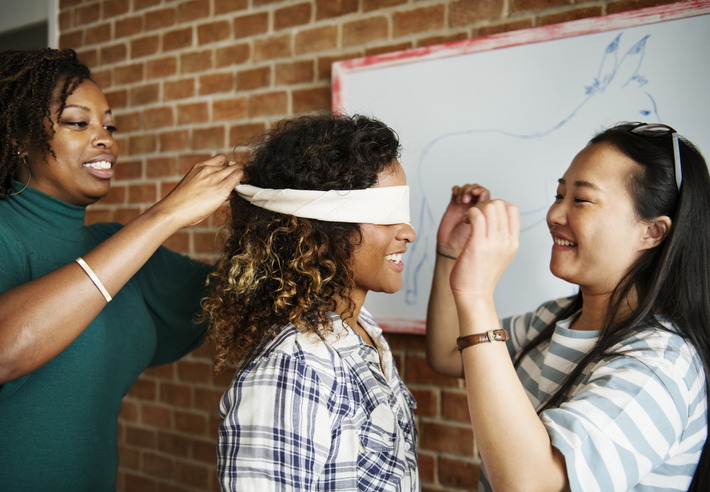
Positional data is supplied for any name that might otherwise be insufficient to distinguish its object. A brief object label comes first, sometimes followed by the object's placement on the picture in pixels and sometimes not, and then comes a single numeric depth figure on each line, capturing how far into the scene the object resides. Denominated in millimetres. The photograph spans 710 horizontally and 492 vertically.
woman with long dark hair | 759
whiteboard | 1204
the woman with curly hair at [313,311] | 809
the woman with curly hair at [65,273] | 909
